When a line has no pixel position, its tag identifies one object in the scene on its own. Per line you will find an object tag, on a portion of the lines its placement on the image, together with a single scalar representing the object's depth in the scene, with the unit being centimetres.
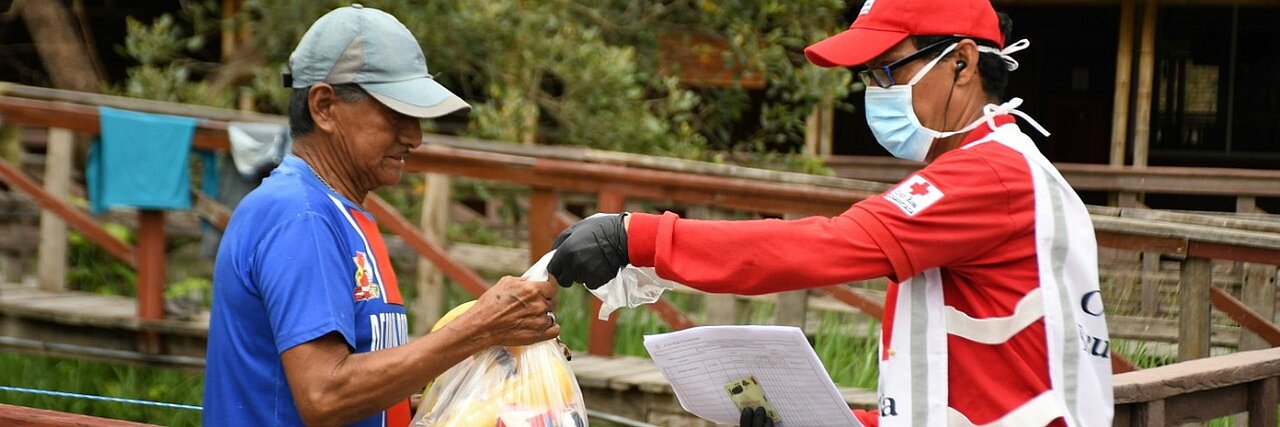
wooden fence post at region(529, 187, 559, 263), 679
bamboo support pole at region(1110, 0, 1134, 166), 1238
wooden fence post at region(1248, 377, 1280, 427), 395
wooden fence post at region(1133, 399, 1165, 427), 343
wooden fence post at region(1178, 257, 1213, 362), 513
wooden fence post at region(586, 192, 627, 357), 671
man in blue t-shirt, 232
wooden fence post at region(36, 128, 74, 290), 766
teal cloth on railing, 716
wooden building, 1338
